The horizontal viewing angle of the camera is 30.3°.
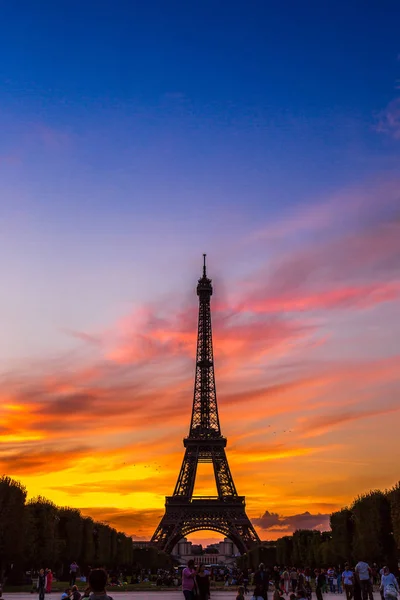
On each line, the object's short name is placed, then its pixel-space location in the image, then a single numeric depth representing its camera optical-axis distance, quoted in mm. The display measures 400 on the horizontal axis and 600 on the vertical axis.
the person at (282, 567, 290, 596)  40594
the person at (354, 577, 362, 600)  30344
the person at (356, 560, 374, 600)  29688
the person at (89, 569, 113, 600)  9930
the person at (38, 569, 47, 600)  35938
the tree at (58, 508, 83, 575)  83250
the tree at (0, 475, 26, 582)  62312
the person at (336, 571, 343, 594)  59512
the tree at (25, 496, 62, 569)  70688
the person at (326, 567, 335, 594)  60978
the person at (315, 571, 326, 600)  32375
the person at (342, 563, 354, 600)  32219
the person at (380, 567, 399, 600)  23255
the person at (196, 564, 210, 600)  23875
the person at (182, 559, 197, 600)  22438
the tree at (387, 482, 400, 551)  63469
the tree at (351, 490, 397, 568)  72750
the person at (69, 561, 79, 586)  53078
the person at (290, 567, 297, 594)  40884
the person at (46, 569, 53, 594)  43825
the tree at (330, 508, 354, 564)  82812
